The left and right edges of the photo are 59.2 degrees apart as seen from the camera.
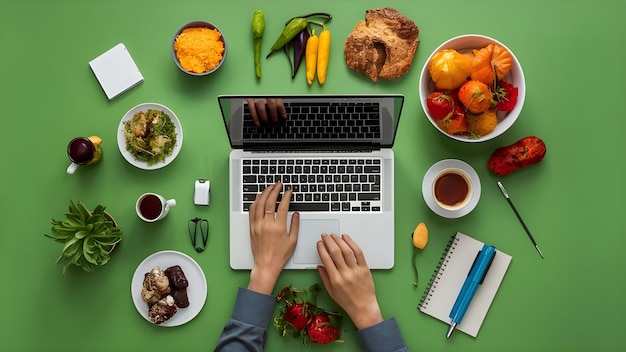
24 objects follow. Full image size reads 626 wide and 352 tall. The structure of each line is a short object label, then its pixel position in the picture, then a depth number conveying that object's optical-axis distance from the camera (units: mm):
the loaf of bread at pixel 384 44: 1390
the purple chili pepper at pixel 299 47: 1403
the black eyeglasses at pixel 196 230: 1388
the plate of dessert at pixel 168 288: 1341
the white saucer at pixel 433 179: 1354
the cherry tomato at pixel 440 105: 1265
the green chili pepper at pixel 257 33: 1397
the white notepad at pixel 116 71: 1423
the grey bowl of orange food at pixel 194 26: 1377
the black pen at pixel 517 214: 1373
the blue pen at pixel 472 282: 1347
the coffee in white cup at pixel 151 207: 1333
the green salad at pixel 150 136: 1362
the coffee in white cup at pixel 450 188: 1354
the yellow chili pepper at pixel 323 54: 1396
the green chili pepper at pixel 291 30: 1389
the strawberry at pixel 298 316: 1330
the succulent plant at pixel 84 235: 1261
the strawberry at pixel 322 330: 1316
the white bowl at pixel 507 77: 1307
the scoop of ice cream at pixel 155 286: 1333
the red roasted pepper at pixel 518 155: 1341
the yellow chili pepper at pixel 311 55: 1397
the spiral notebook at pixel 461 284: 1368
